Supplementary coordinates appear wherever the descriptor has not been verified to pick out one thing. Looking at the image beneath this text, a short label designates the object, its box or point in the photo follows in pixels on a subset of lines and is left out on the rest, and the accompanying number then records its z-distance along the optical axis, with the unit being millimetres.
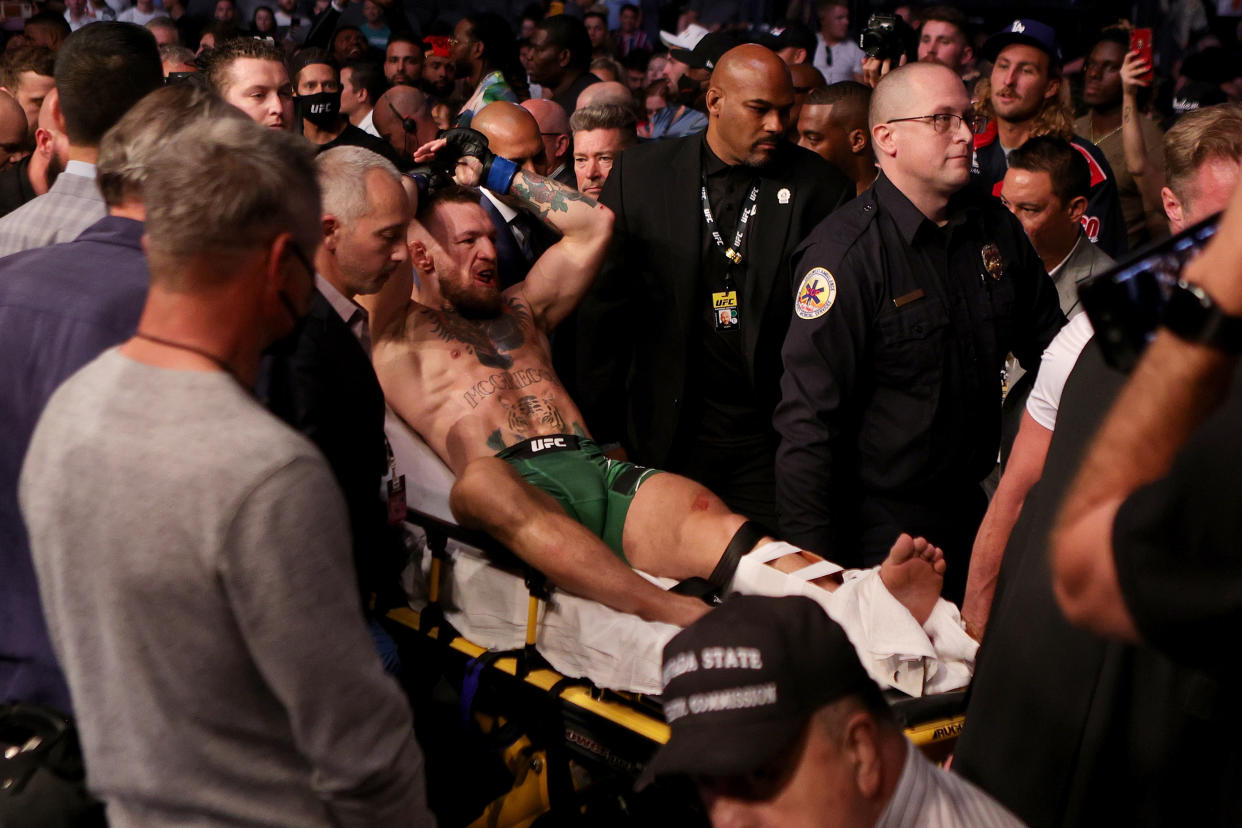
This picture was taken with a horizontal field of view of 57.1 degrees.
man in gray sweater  1396
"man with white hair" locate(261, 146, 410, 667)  2250
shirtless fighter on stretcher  3096
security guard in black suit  4168
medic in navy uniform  3236
